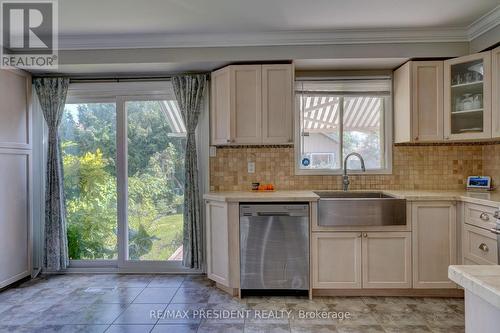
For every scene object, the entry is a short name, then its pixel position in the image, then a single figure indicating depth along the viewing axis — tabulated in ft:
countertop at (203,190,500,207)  8.88
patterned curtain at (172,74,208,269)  11.03
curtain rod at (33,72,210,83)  11.46
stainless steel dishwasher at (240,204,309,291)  9.21
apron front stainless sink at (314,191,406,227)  9.09
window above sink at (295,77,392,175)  11.43
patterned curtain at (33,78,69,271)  11.22
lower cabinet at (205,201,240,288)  9.37
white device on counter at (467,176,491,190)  10.18
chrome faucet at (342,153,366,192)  10.82
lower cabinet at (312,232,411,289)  9.22
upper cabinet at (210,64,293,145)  10.18
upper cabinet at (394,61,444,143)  9.93
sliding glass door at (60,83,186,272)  11.65
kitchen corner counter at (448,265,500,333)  2.62
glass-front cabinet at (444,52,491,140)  9.14
